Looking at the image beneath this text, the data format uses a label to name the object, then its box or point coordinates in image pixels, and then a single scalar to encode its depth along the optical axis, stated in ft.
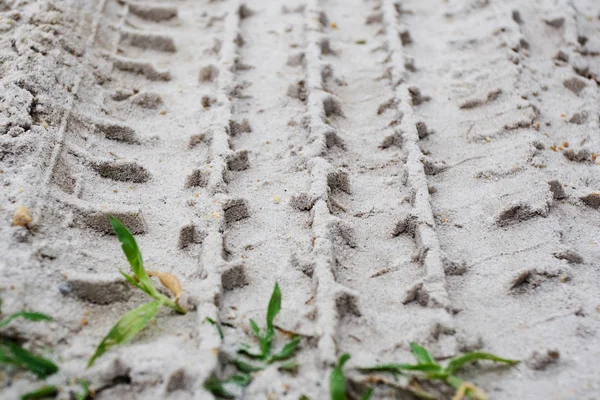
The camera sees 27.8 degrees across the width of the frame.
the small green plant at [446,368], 1.27
